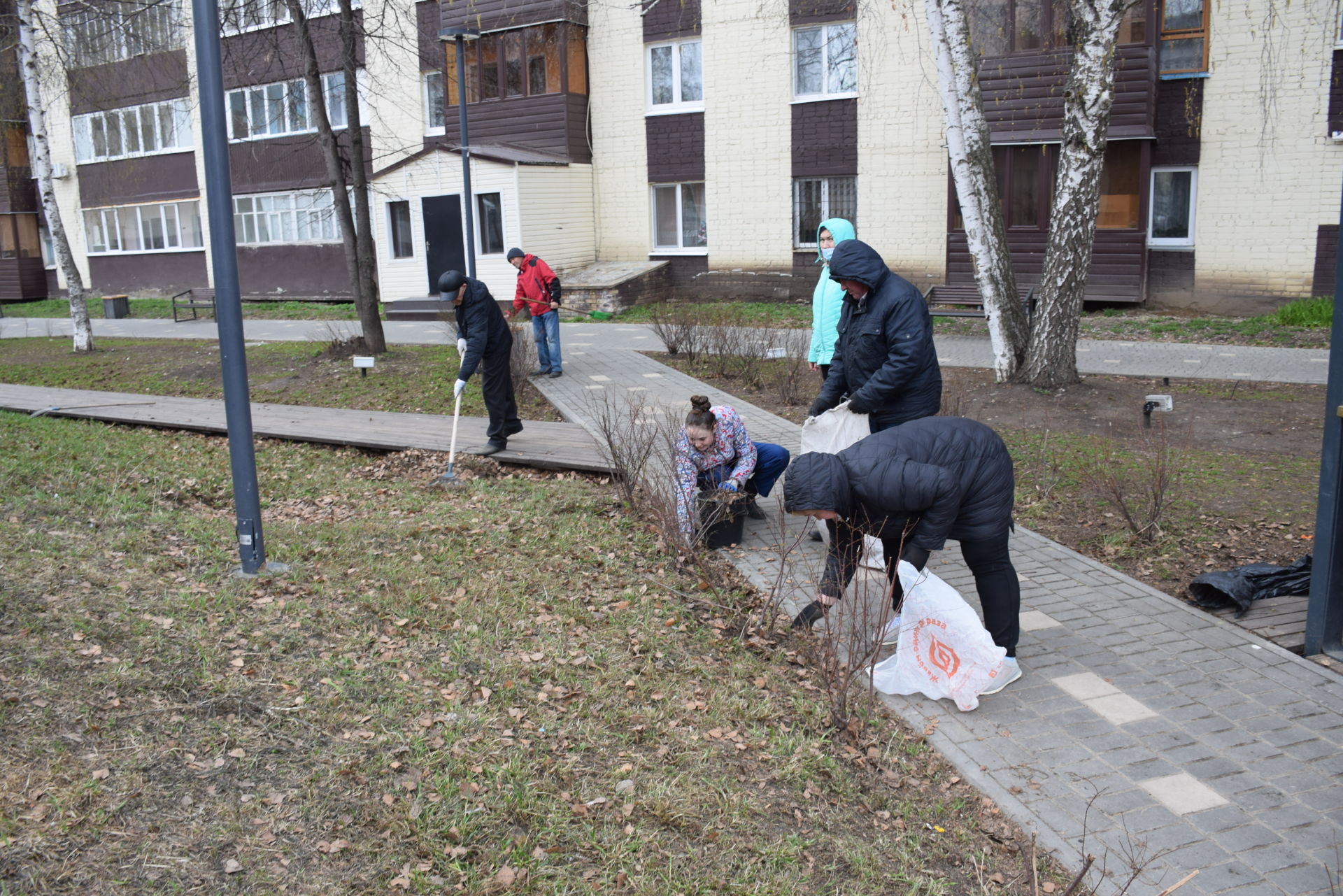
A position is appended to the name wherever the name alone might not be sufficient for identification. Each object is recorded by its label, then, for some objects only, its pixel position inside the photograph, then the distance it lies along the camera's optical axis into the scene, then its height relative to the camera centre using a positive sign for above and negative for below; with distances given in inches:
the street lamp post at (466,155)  659.4 +62.7
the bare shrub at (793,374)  430.9 -56.9
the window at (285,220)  1024.2 +38.2
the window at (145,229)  1149.1 +37.9
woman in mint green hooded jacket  271.7 -19.6
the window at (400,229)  968.3 +22.7
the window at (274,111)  1019.3 +145.7
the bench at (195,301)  924.8 -38.3
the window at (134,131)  1129.4 +144.0
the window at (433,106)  978.7 +135.9
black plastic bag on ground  211.2 -71.8
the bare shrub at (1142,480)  246.8 -65.3
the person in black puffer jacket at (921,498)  165.0 -40.7
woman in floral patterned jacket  231.8 -49.6
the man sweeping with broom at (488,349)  334.3 -30.9
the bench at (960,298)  742.5 -43.7
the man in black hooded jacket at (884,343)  212.2 -21.1
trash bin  991.0 -40.7
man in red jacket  487.2 -23.6
